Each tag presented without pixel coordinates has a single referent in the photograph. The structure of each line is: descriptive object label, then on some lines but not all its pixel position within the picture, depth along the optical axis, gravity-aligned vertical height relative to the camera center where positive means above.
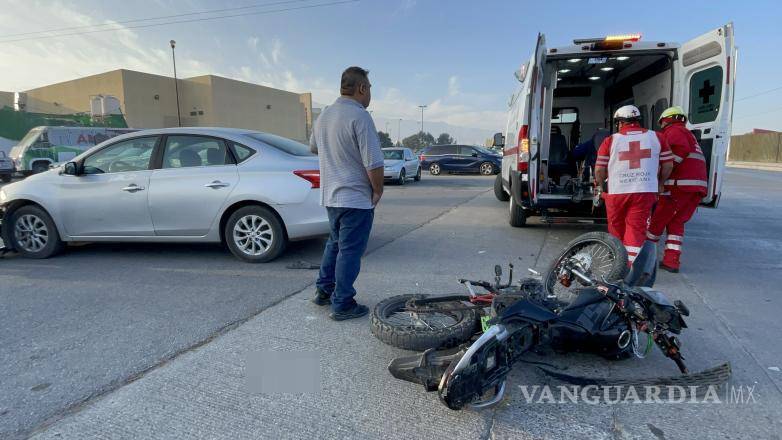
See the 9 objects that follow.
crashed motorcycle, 2.03 -0.93
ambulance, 5.03 +0.80
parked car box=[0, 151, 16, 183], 15.36 +0.12
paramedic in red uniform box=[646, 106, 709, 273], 4.76 -0.27
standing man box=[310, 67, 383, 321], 3.17 -0.06
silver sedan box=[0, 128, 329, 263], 4.87 -0.31
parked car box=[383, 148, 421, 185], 16.20 -0.01
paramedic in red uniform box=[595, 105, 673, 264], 4.25 -0.12
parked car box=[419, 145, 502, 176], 22.33 +0.18
